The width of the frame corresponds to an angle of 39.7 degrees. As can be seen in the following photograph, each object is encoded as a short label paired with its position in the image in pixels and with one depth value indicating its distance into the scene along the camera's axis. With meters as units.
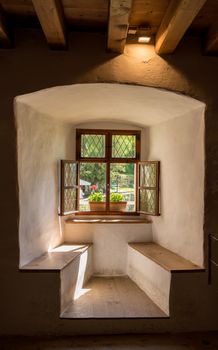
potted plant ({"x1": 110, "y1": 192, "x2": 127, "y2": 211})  4.55
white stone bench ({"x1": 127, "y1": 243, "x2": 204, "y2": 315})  2.97
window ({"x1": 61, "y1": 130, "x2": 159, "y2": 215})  4.54
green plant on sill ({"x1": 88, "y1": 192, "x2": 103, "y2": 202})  4.55
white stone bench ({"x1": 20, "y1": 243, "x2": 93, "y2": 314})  2.94
